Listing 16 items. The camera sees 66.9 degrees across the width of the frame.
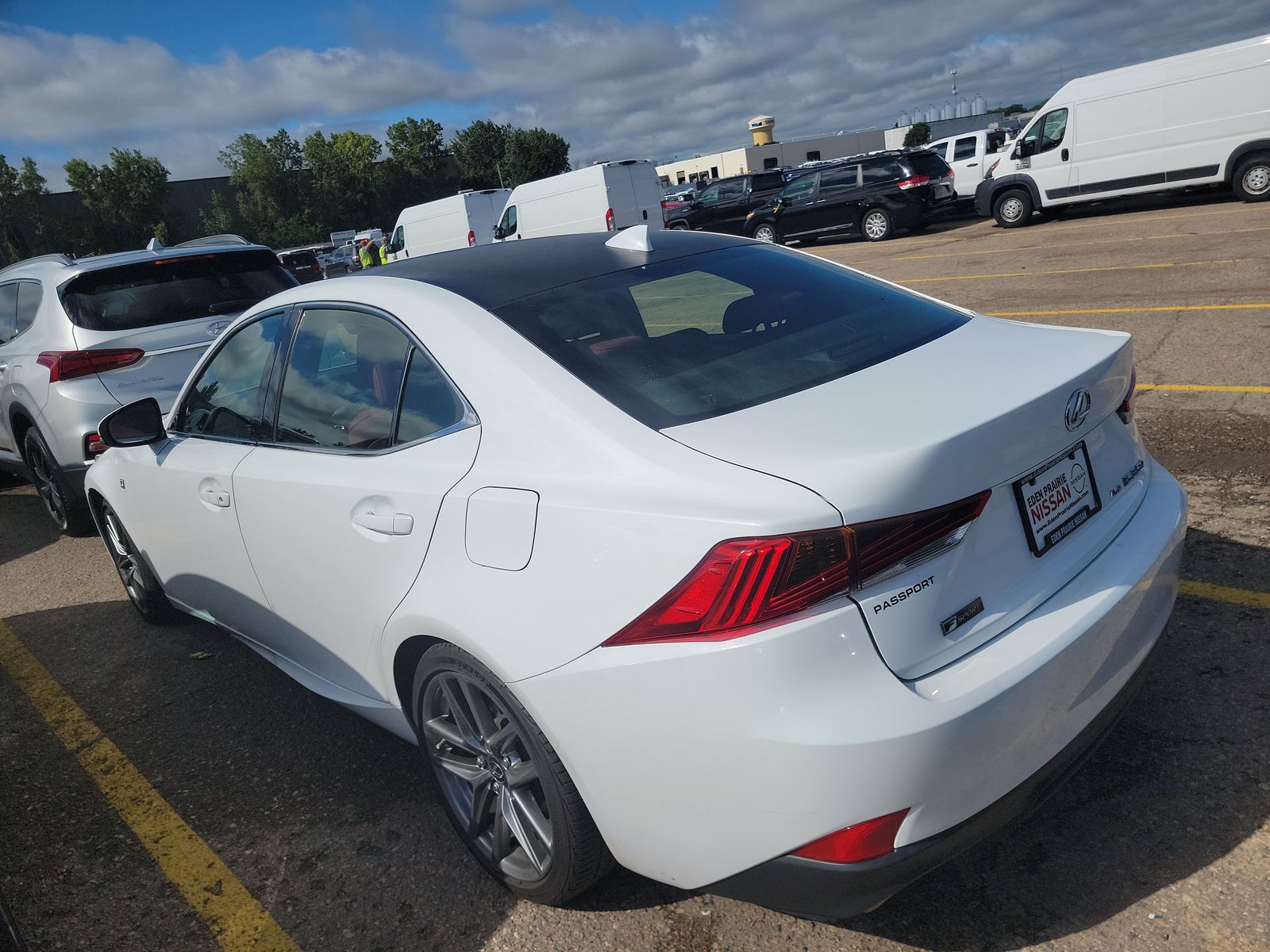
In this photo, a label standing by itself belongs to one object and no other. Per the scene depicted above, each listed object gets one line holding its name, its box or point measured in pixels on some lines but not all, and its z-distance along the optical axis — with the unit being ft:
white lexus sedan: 5.89
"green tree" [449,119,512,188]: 310.04
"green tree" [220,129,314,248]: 254.27
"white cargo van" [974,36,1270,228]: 48.60
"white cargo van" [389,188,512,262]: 82.64
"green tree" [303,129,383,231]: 267.18
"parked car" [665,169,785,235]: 77.66
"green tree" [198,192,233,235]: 240.32
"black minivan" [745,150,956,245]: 63.46
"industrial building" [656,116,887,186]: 270.26
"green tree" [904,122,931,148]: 277.03
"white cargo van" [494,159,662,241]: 69.36
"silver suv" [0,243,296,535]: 19.07
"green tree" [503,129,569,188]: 305.32
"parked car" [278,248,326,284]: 105.91
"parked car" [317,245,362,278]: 109.45
